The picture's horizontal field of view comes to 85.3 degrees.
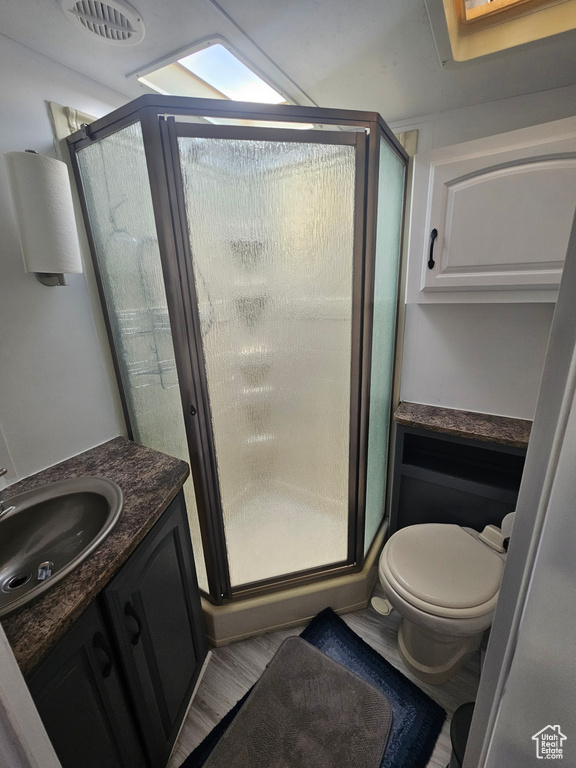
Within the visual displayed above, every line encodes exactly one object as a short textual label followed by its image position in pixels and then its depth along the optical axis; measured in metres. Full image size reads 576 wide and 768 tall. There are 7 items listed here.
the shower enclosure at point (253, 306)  1.01
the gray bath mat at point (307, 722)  1.04
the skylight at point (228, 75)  1.09
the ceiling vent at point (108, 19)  0.83
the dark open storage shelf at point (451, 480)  1.48
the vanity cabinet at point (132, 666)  0.65
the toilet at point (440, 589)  1.09
